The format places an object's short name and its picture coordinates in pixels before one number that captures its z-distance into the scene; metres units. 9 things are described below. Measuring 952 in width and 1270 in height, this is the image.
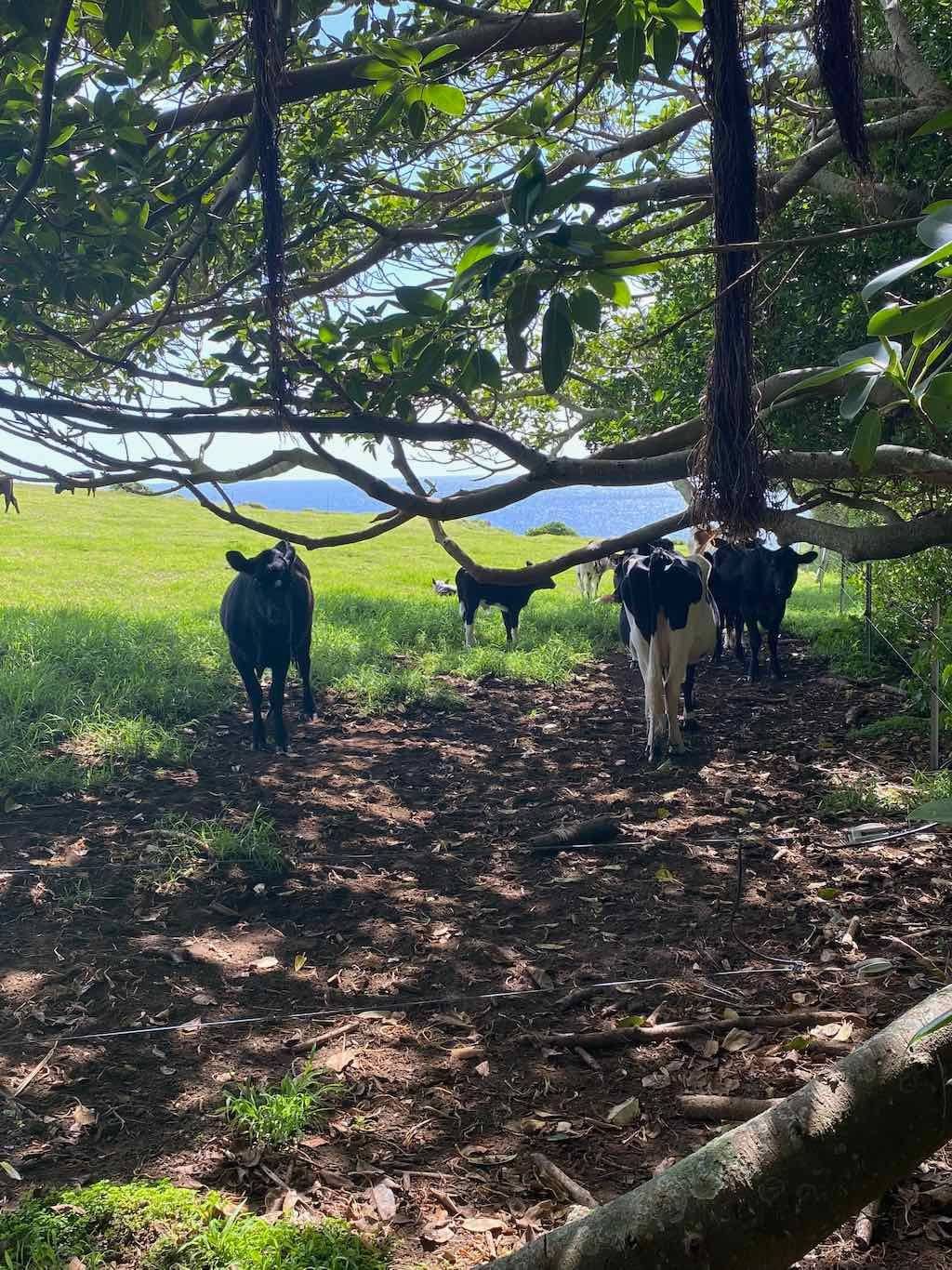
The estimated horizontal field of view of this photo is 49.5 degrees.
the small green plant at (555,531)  35.00
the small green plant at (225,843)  6.18
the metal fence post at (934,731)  6.73
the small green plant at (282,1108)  3.50
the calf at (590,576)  17.58
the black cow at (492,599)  13.51
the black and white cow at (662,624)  8.66
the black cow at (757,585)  11.70
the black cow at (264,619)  8.79
